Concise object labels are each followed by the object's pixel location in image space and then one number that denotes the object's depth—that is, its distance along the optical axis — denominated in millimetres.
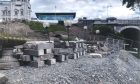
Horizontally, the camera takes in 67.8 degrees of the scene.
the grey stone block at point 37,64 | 5448
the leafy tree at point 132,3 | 14316
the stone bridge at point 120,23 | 23599
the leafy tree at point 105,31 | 18401
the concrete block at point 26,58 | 5622
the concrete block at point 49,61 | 5780
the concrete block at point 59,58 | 6274
